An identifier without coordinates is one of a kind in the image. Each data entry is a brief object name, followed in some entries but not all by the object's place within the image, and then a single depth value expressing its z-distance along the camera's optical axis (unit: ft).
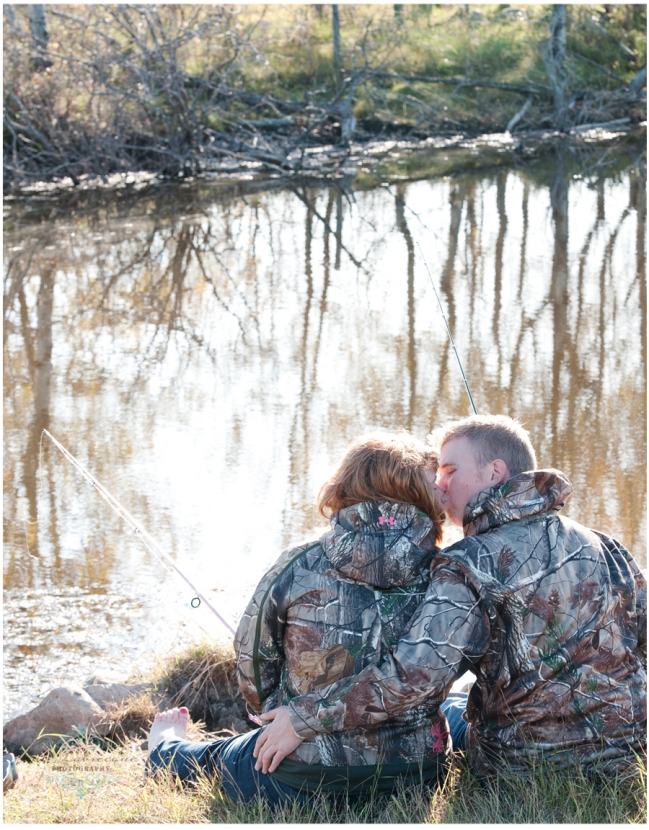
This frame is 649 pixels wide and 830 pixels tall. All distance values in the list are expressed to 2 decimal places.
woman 12.71
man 12.09
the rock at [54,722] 19.48
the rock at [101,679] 20.88
